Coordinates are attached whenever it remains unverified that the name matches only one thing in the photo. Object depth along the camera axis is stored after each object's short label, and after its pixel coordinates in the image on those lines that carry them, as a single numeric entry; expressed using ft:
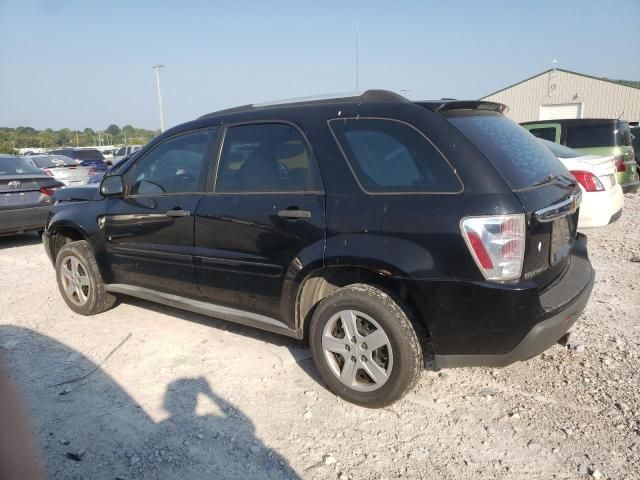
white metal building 108.37
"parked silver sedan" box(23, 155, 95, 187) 45.93
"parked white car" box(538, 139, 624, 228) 17.28
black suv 8.11
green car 29.30
